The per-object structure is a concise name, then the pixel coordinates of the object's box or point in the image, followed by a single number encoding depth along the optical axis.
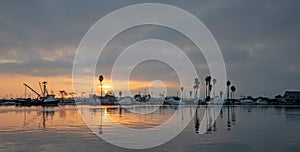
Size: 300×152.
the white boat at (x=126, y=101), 182.75
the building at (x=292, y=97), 176.98
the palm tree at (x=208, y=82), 192.38
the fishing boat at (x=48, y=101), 158.00
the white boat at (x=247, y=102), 189.38
